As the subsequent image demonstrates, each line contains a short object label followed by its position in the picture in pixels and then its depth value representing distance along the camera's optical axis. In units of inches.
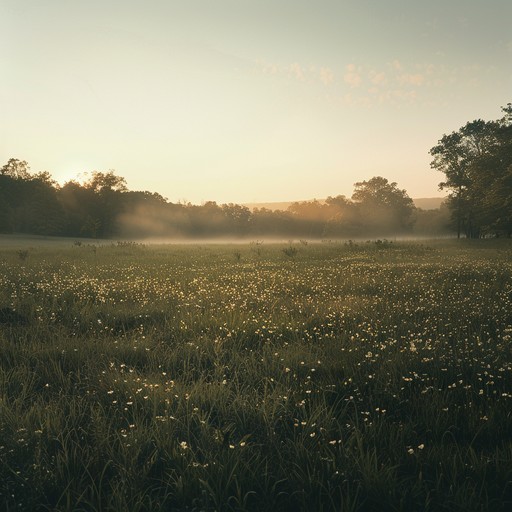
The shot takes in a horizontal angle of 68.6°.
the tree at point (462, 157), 2338.8
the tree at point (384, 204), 4185.5
